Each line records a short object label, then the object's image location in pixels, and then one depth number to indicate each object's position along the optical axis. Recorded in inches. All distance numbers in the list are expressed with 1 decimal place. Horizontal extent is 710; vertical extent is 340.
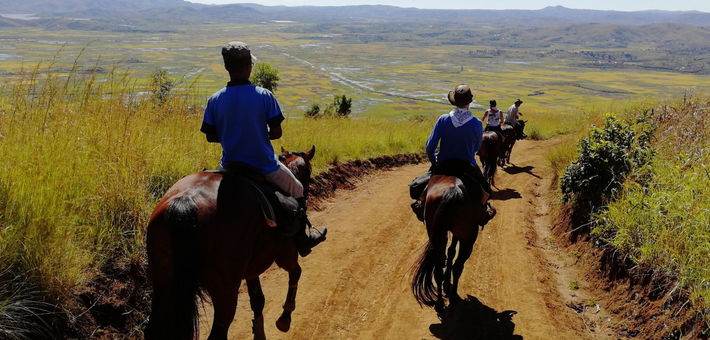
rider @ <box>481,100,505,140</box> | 535.8
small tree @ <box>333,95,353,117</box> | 1175.1
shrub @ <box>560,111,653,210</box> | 321.1
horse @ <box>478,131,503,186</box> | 467.1
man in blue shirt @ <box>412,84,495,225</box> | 240.5
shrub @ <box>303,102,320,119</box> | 1063.7
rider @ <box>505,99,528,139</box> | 647.1
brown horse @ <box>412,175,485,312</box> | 217.0
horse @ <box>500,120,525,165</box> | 617.8
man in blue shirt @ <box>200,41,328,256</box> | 161.5
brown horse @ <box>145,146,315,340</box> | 130.3
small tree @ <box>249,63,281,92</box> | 1840.9
